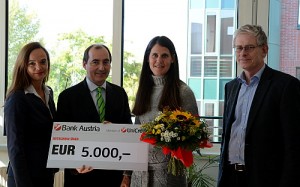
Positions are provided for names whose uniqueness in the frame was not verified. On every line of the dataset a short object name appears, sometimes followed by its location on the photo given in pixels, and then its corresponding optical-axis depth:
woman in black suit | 2.52
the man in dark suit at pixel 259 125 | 2.19
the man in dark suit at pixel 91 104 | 2.71
